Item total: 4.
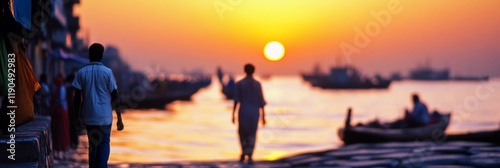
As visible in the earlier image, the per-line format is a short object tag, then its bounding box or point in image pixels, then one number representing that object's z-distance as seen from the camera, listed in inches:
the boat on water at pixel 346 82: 6651.1
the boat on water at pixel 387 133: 901.2
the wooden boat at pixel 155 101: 2110.2
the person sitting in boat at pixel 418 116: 853.4
